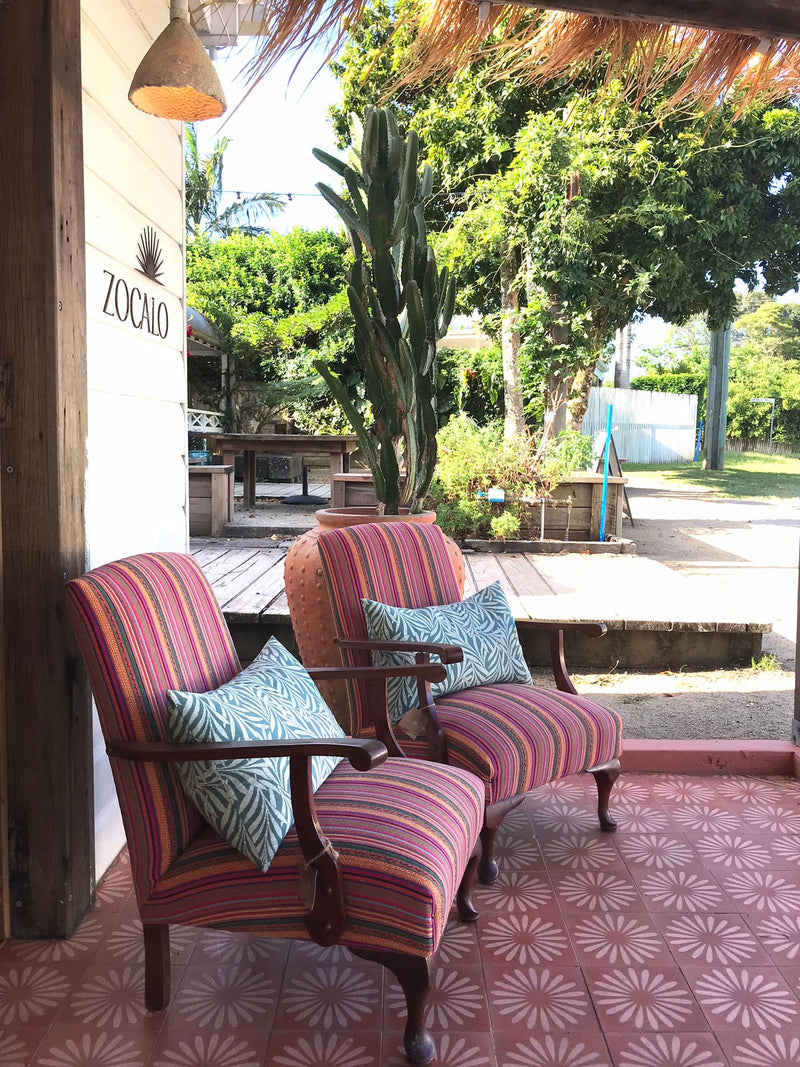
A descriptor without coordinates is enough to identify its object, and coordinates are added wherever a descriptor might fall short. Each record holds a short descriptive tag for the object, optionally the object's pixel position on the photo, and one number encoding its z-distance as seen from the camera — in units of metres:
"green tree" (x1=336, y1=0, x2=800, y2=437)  8.98
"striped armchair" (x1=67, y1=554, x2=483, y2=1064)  1.64
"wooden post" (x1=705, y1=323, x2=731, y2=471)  16.02
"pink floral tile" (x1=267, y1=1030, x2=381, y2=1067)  1.69
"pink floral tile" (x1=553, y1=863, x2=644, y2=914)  2.28
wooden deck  4.38
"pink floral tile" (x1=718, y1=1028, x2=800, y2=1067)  1.70
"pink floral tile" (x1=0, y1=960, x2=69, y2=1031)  1.83
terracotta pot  3.13
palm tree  18.61
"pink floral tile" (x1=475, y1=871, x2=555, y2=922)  2.28
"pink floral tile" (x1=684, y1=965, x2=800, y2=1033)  1.82
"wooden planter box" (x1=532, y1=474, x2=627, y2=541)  7.30
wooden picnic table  8.30
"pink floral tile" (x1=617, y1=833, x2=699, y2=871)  2.51
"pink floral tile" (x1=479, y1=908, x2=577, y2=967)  2.04
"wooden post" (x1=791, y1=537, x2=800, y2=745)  3.29
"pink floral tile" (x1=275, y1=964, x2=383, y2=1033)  1.82
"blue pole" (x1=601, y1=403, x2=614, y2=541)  6.99
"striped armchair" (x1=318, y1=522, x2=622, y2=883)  2.32
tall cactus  3.56
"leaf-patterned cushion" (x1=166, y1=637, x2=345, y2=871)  1.73
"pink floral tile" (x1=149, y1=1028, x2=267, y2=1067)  1.70
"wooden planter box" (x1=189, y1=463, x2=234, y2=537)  7.50
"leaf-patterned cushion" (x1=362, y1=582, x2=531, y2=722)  2.58
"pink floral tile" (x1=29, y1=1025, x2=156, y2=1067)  1.70
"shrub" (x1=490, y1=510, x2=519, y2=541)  6.97
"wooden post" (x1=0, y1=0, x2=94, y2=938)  1.97
